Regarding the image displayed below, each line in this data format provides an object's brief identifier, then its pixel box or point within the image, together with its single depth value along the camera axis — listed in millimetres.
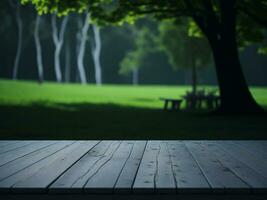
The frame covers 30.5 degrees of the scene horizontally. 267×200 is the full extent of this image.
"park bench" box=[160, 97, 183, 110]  23541
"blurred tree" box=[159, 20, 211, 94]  36094
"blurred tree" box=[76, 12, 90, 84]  57875
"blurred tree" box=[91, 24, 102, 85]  61250
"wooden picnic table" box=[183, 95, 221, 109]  24250
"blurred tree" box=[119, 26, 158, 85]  65069
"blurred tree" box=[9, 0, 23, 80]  55750
